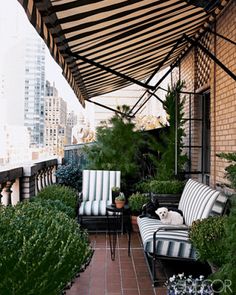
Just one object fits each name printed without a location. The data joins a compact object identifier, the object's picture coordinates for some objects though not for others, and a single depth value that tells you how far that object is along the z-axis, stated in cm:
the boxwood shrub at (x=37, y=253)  187
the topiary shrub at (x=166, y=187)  683
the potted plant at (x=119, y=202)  588
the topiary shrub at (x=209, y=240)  347
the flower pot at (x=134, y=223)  700
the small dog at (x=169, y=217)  508
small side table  582
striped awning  351
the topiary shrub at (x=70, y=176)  879
